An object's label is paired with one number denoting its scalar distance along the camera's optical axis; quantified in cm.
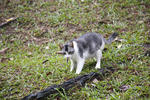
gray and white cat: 980
